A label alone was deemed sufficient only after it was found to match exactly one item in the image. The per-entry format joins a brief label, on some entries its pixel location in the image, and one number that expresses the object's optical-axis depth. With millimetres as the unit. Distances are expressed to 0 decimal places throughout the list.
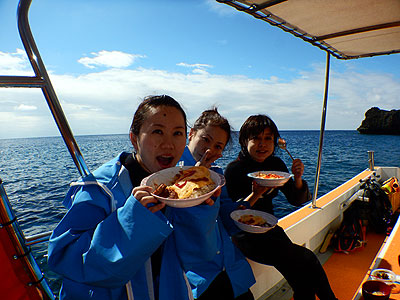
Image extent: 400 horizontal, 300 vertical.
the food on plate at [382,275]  1562
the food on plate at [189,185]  1069
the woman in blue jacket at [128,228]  977
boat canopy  1923
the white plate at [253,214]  1778
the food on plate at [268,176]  2252
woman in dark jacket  2012
